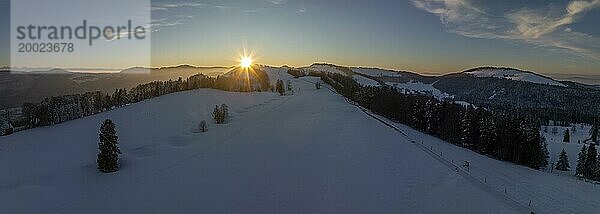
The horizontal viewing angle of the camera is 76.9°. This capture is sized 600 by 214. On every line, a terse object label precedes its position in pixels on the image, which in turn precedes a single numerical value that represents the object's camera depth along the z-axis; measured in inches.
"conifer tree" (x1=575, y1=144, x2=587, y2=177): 2536.9
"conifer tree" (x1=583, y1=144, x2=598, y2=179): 2426.9
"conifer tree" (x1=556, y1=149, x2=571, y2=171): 2822.3
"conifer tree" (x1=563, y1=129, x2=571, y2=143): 4652.6
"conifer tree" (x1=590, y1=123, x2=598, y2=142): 4974.2
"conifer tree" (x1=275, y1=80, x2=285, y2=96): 5510.8
